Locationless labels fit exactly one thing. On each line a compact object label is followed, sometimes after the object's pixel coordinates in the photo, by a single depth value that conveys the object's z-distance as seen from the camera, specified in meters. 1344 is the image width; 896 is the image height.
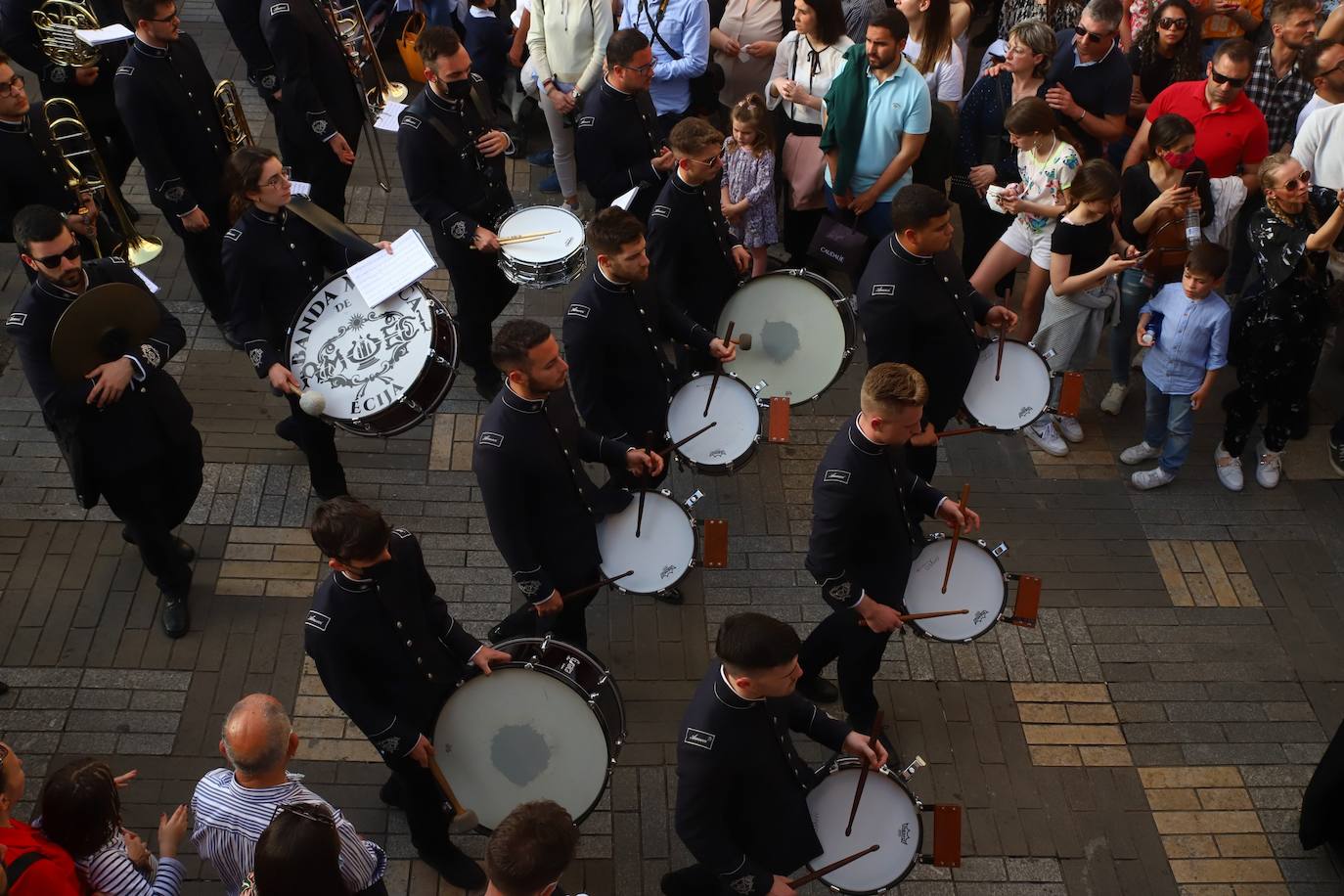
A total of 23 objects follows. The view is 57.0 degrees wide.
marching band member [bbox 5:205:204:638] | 5.31
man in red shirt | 7.13
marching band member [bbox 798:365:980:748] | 4.78
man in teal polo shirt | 7.18
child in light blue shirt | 6.48
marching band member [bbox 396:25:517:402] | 6.68
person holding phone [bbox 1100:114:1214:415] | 6.82
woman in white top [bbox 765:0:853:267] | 7.57
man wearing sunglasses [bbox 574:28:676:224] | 6.98
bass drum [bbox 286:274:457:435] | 5.66
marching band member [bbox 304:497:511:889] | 4.28
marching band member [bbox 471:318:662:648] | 4.88
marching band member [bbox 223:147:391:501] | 5.91
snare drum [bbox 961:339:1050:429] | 6.06
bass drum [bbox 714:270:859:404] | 6.32
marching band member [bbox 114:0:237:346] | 6.92
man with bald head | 3.88
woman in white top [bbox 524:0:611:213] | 8.09
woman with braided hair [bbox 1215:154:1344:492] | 6.59
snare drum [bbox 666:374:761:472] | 5.79
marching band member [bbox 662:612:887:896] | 3.93
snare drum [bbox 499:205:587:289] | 6.61
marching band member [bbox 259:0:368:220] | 7.61
